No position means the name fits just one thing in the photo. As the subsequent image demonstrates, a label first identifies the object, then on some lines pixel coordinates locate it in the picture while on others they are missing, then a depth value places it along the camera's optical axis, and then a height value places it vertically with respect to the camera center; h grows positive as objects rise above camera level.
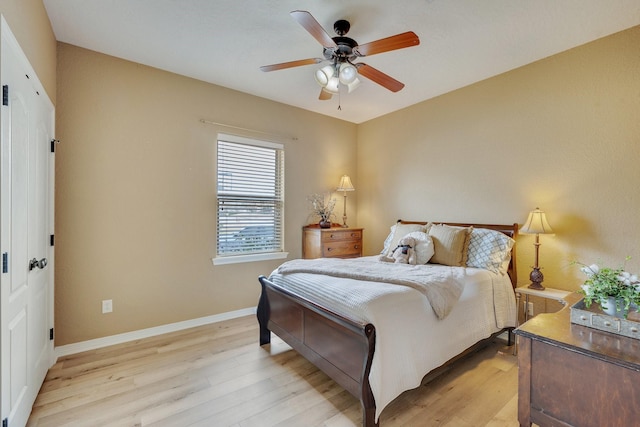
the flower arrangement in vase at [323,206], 4.25 +0.08
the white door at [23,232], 1.43 -0.14
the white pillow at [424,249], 2.93 -0.38
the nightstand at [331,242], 3.85 -0.43
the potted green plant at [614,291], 1.42 -0.40
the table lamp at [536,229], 2.61 -0.15
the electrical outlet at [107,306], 2.78 -0.93
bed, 1.67 -0.80
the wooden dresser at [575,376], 1.22 -0.75
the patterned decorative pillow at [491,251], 2.73 -0.38
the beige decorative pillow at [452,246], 2.86 -0.34
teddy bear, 2.89 -0.42
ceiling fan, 1.86 +1.13
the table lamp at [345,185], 4.35 +0.40
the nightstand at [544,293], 2.45 -0.70
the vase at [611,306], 1.45 -0.48
